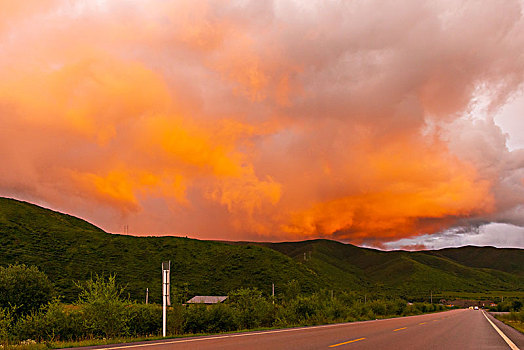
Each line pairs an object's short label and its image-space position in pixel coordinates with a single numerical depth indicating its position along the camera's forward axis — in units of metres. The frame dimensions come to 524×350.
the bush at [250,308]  30.02
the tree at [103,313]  22.33
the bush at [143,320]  24.33
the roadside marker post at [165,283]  21.34
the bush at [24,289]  24.30
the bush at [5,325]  20.72
